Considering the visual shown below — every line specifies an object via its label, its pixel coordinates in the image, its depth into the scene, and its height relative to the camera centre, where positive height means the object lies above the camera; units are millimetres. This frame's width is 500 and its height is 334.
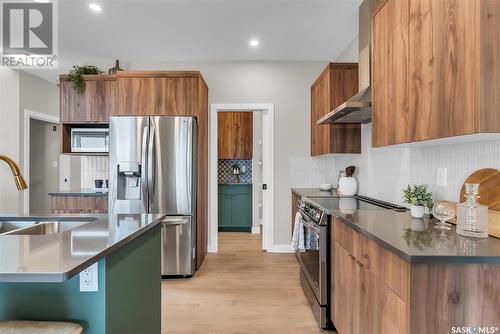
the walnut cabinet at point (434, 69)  1159 +461
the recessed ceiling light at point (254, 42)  3699 +1533
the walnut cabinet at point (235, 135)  5988 +636
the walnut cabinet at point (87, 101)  3826 +831
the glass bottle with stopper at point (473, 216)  1400 -224
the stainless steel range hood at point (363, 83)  2264 +709
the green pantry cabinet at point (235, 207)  5875 -752
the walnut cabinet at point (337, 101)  3141 +706
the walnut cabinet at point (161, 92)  3574 +879
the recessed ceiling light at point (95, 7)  2871 +1524
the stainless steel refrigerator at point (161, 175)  3395 -80
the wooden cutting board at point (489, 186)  1464 -89
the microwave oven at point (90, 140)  3852 +349
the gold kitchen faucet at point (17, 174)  1769 -39
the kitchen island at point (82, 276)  1046 -474
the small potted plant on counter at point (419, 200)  1932 -208
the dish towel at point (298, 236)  2848 -649
